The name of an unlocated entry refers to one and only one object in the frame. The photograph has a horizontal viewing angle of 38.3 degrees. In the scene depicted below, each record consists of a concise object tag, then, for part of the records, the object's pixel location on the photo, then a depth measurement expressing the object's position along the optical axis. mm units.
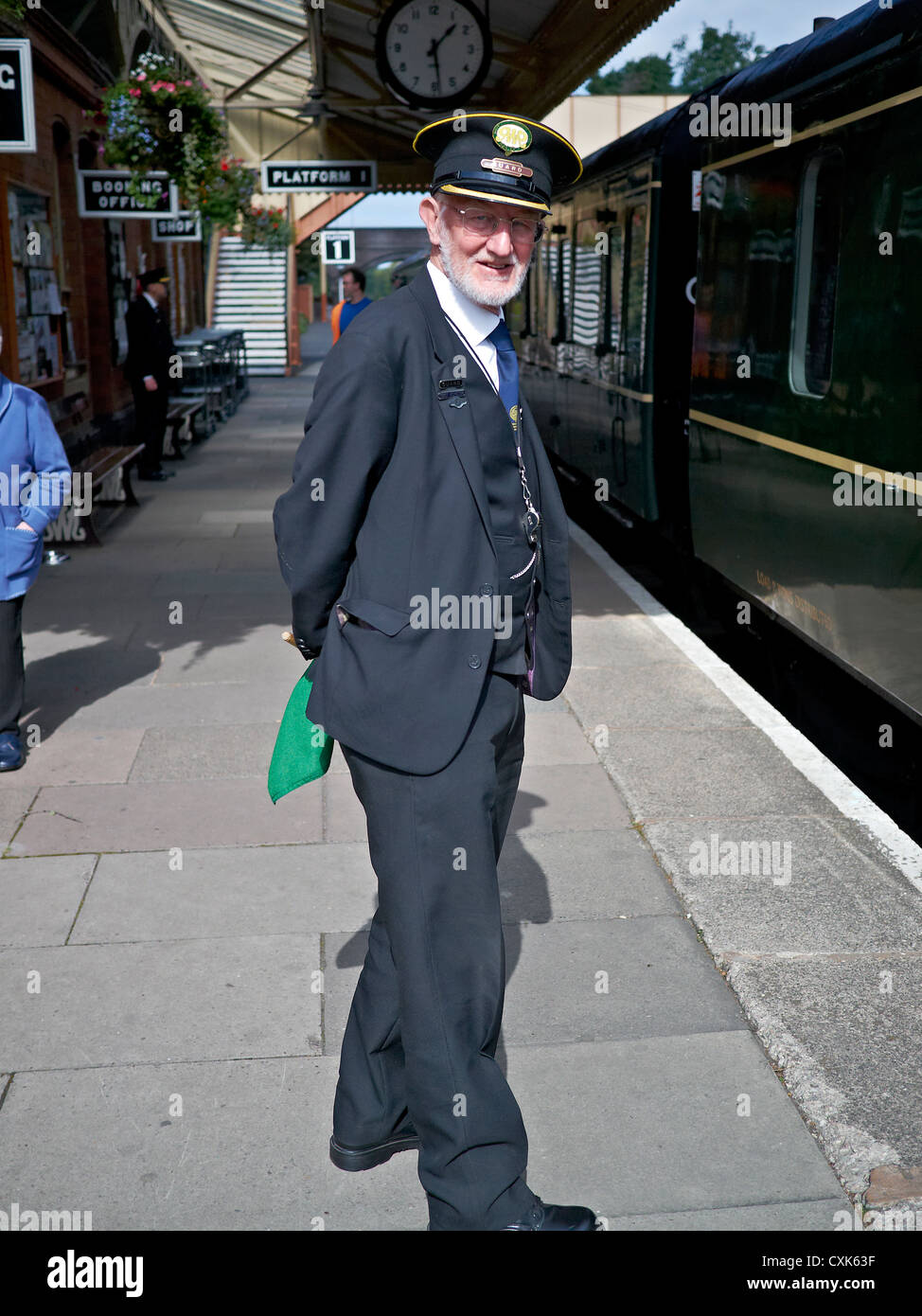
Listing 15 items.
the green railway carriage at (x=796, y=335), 4820
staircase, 31281
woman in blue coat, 5387
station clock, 10453
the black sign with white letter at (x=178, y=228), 16109
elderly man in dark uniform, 2469
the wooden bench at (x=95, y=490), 10266
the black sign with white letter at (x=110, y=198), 12609
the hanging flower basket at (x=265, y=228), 25219
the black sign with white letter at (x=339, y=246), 19984
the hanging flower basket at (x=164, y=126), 10719
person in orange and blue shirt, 13372
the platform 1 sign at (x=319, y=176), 16141
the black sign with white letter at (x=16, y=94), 7309
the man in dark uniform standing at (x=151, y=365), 14047
